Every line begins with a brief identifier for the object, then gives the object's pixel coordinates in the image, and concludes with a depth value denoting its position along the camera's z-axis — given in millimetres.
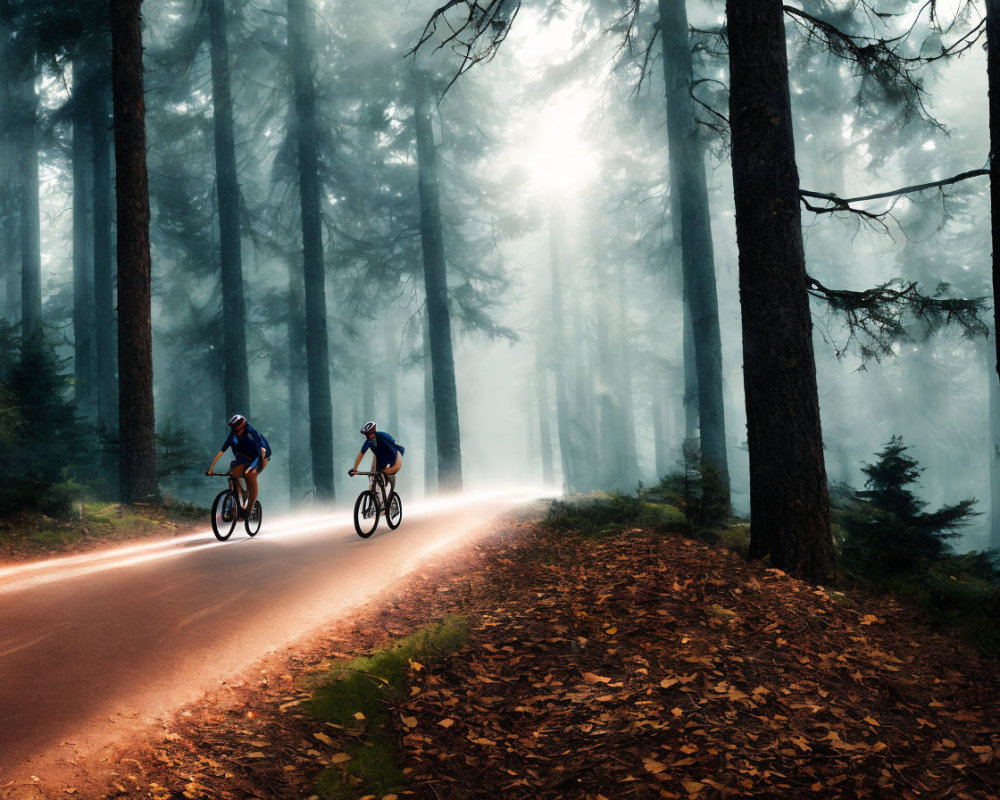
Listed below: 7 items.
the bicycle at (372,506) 11052
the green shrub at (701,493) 9297
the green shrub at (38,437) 10289
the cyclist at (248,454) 10438
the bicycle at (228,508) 10115
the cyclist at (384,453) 11523
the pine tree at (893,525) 8031
